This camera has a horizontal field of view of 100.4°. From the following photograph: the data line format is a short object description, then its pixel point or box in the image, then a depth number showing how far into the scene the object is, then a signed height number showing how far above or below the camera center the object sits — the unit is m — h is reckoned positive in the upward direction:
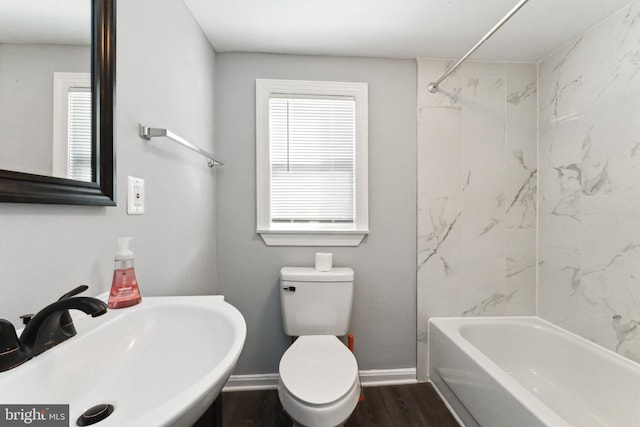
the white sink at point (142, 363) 0.44 -0.33
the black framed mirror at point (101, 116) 0.70 +0.27
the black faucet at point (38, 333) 0.45 -0.22
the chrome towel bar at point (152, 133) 0.95 +0.28
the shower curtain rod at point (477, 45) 0.99 +0.79
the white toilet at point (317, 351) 1.04 -0.71
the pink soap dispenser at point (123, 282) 0.75 -0.20
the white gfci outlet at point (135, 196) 0.90 +0.06
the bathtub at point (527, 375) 1.12 -0.84
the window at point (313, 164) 1.71 +0.31
